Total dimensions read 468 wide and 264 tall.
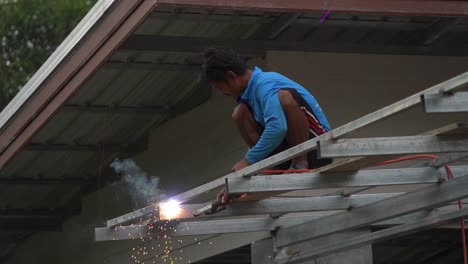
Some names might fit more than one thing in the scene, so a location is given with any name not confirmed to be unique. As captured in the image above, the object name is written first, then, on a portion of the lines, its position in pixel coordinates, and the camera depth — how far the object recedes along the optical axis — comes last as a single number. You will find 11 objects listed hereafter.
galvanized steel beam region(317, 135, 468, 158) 10.01
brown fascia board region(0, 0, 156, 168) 14.50
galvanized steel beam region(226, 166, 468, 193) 10.89
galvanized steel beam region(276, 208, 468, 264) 11.54
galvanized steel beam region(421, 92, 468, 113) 9.13
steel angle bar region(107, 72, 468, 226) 9.09
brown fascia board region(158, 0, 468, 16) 13.71
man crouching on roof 11.47
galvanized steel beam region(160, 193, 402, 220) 11.92
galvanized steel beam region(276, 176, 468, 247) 11.40
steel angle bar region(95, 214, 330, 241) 12.73
